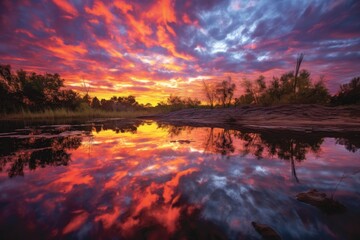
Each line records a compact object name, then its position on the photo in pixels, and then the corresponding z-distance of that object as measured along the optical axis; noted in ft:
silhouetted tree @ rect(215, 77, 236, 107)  115.08
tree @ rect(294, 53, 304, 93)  58.58
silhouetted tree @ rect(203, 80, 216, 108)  115.55
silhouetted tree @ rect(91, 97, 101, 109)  180.45
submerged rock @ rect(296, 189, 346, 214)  4.96
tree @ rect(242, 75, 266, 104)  108.68
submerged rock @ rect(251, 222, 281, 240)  3.84
